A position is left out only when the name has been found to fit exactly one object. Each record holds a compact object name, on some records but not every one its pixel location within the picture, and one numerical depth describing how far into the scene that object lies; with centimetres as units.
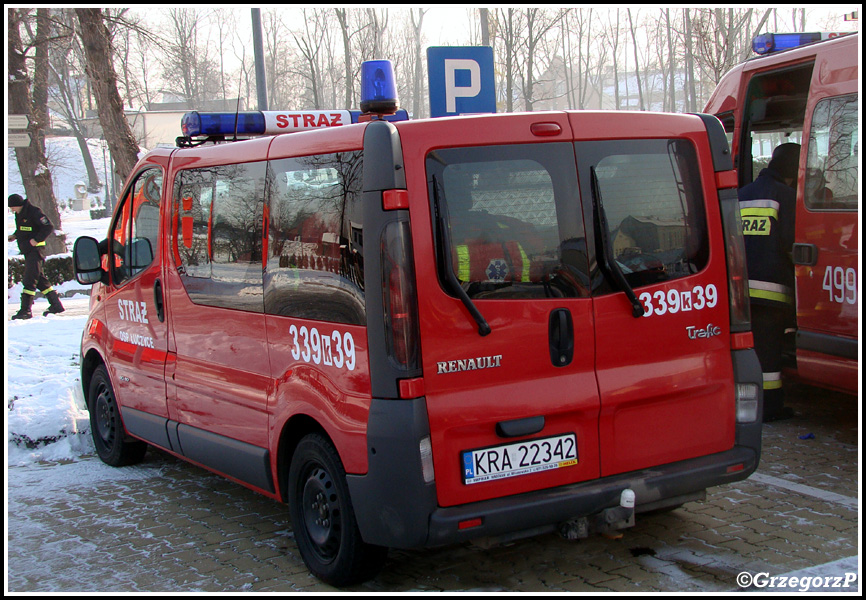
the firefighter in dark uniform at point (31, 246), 1434
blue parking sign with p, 775
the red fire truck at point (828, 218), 567
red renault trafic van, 354
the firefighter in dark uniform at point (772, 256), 635
